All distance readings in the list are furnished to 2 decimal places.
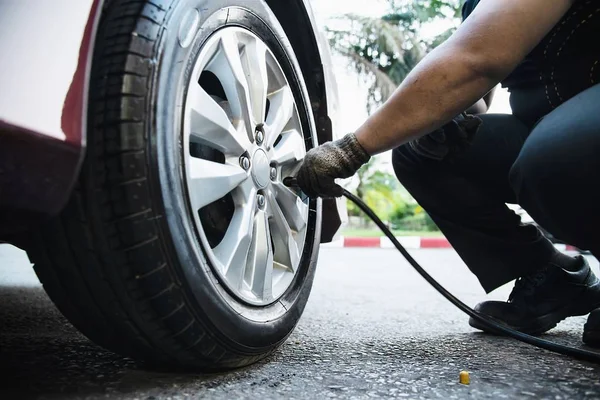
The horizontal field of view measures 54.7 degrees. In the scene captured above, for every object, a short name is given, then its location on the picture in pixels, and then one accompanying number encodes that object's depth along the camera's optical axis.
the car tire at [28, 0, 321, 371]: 0.91
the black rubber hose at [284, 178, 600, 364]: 1.36
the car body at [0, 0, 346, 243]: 0.75
